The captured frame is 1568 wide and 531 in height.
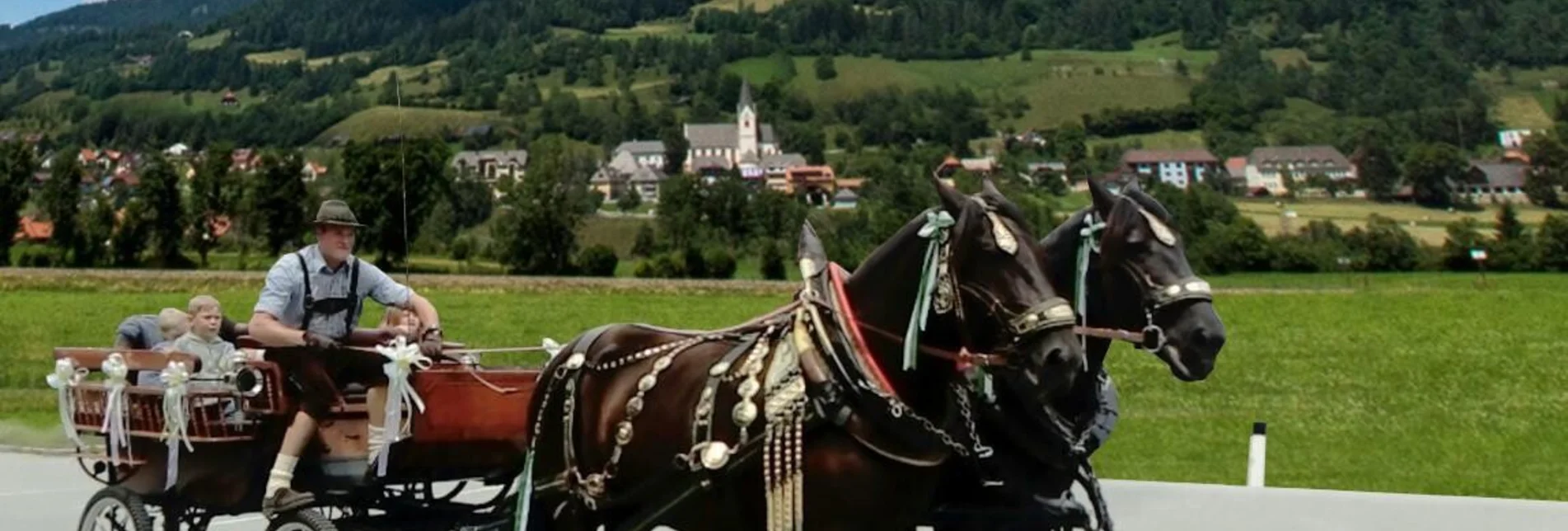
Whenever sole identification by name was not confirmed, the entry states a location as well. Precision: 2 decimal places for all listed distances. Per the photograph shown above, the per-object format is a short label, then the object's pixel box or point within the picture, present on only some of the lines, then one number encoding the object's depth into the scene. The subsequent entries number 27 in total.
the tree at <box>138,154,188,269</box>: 78.75
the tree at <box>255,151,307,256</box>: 75.44
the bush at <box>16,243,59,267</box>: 78.25
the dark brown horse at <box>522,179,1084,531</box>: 5.79
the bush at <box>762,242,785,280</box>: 71.19
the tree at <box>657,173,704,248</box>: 90.12
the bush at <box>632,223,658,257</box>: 90.34
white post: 14.61
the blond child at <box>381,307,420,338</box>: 8.98
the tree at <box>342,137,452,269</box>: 52.34
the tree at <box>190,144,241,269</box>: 79.00
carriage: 8.38
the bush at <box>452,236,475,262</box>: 80.00
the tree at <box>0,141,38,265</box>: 81.25
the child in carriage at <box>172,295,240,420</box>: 9.02
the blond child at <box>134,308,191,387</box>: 9.91
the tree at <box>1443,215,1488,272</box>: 79.62
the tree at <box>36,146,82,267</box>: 80.75
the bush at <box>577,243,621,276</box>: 74.25
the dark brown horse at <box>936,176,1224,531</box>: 7.10
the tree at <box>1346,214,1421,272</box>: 81.75
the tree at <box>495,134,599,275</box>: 74.62
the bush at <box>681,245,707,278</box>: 72.94
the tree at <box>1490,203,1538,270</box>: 77.38
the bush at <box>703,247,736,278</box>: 73.06
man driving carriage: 8.29
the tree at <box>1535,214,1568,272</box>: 76.94
